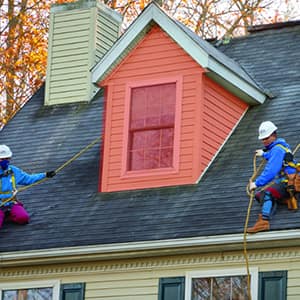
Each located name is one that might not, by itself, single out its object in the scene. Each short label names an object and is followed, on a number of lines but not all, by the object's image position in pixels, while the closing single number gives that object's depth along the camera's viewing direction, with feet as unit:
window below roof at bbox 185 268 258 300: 69.10
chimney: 90.27
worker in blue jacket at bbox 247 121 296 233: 68.80
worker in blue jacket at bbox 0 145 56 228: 77.10
